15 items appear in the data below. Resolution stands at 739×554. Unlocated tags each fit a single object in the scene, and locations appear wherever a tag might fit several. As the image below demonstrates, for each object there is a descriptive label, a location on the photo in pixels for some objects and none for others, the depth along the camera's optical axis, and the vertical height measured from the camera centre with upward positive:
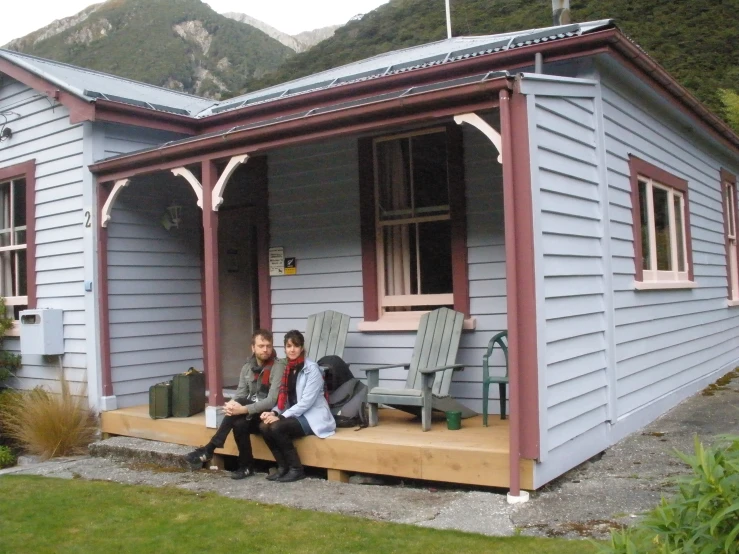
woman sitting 5.82 -0.85
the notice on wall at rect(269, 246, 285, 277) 7.97 +0.45
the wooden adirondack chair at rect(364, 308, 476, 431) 5.84 -0.60
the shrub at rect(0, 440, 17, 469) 7.24 -1.39
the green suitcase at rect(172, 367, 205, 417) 7.11 -0.81
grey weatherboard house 5.30 +0.75
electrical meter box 7.96 -0.23
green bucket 5.87 -0.93
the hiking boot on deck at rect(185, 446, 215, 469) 6.16 -1.21
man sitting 6.00 -0.78
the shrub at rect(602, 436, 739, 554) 2.36 -0.73
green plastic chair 5.94 -0.63
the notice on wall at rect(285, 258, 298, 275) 7.88 +0.38
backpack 6.21 -0.84
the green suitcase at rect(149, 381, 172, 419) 7.13 -0.87
